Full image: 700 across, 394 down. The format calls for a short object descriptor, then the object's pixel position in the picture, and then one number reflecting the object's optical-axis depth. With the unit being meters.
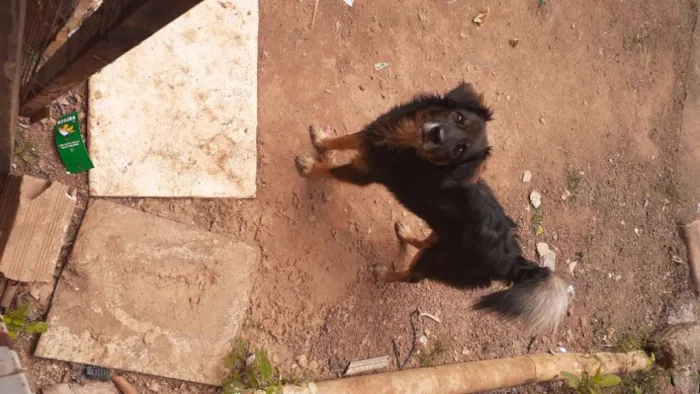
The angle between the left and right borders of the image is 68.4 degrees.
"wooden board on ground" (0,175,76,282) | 2.37
